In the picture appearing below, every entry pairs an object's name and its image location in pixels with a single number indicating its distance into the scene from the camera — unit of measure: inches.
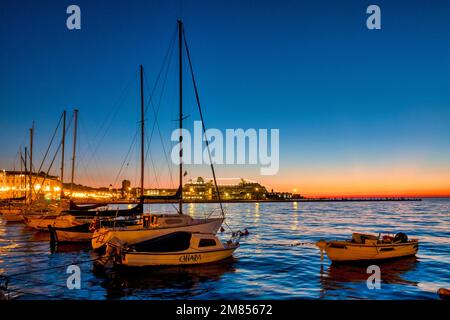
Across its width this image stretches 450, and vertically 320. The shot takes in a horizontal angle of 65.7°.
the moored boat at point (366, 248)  968.9
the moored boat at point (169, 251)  842.8
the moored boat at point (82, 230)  1260.3
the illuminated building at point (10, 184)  6053.2
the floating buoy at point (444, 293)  476.4
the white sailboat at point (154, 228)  1002.1
